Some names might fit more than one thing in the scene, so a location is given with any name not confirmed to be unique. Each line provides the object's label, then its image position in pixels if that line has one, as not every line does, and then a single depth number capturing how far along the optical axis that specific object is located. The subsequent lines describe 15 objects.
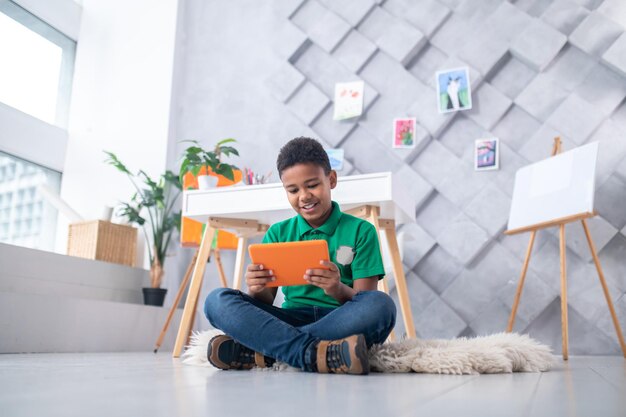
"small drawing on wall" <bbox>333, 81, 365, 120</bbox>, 2.88
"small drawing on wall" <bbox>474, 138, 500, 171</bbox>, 2.61
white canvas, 2.09
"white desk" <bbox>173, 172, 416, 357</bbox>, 1.77
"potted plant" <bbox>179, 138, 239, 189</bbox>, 2.15
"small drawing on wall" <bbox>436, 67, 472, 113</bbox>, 2.70
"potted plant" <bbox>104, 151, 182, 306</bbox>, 2.78
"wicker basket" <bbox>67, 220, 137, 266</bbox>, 2.66
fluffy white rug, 1.14
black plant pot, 2.74
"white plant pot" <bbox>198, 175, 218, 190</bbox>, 2.14
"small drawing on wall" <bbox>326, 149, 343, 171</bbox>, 2.84
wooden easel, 2.04
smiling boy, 1.11
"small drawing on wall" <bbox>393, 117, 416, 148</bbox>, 2.76
